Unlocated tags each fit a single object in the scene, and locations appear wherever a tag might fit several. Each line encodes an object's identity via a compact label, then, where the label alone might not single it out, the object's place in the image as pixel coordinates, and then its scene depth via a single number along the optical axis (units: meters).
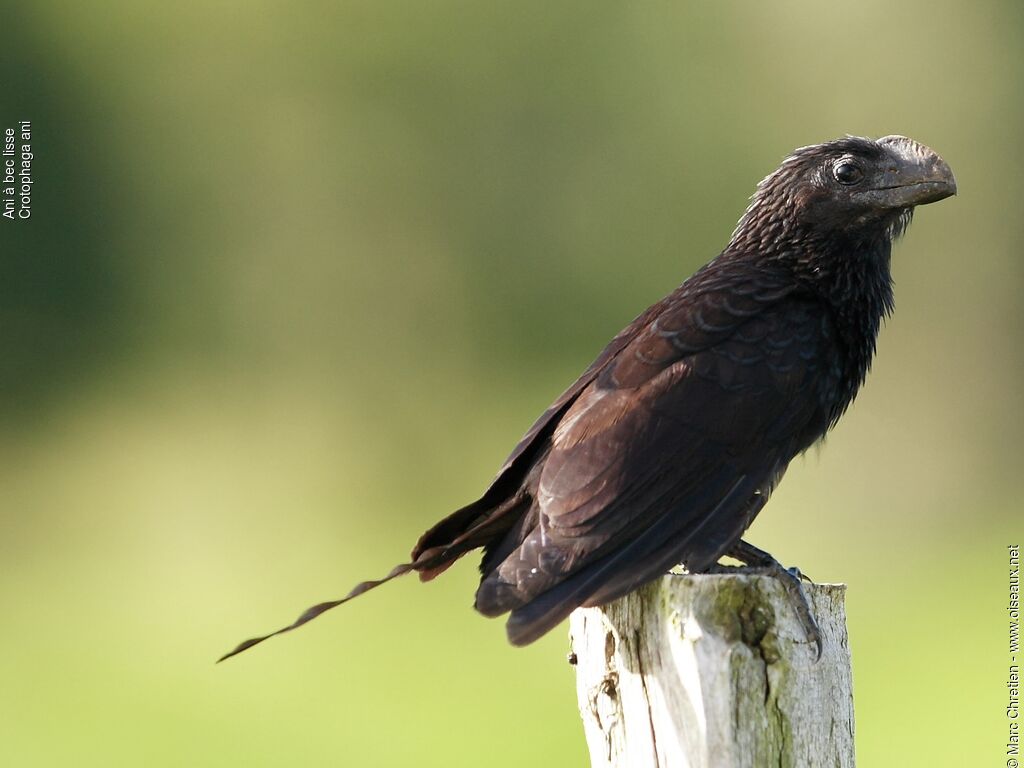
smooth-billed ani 7.42
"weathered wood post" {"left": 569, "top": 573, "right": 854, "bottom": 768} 6.61
